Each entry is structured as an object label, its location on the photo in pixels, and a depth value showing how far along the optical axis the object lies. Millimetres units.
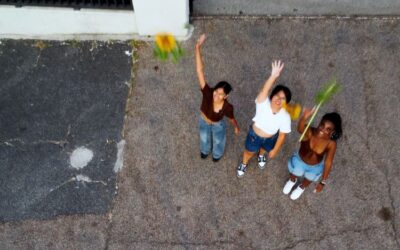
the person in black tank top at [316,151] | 3814
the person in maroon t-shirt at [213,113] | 4043
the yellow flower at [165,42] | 5846
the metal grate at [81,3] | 5707
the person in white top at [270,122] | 3926
